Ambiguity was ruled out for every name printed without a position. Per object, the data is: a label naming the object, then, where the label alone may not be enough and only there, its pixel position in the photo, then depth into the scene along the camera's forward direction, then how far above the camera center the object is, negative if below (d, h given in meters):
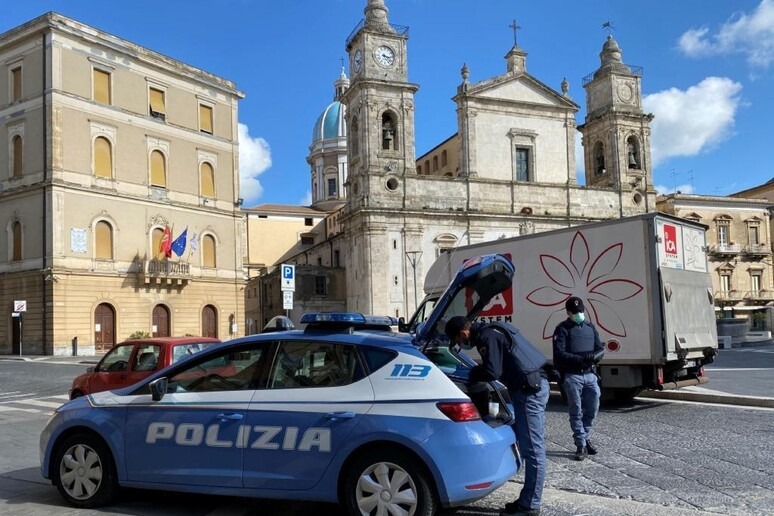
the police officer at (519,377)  5.43 -0.65
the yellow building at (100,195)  34.09 +5.98
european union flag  38.25 +3.34
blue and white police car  4.89 -0.96
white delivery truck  11.38 +0.01
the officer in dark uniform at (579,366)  7.68 -0.81
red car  10.55 -0.84
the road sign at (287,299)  16.89 +0.08
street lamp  46.72 +2.75
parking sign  17.55 +0.65
